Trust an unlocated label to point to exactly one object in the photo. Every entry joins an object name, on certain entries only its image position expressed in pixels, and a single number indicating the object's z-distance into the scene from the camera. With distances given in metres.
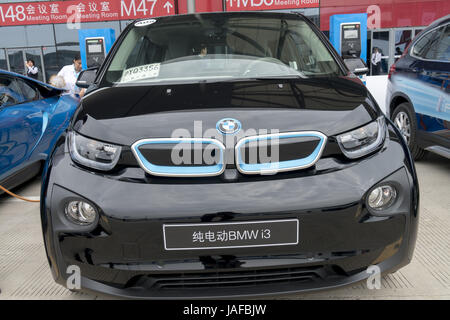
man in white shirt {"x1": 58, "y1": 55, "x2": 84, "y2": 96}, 8.27
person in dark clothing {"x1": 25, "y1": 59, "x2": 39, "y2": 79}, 13.02
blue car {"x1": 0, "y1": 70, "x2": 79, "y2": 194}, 3.69
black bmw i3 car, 1.70
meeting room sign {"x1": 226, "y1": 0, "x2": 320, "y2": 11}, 15.52
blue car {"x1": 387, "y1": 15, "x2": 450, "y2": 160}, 3.90
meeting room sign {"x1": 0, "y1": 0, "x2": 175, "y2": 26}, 16.39
